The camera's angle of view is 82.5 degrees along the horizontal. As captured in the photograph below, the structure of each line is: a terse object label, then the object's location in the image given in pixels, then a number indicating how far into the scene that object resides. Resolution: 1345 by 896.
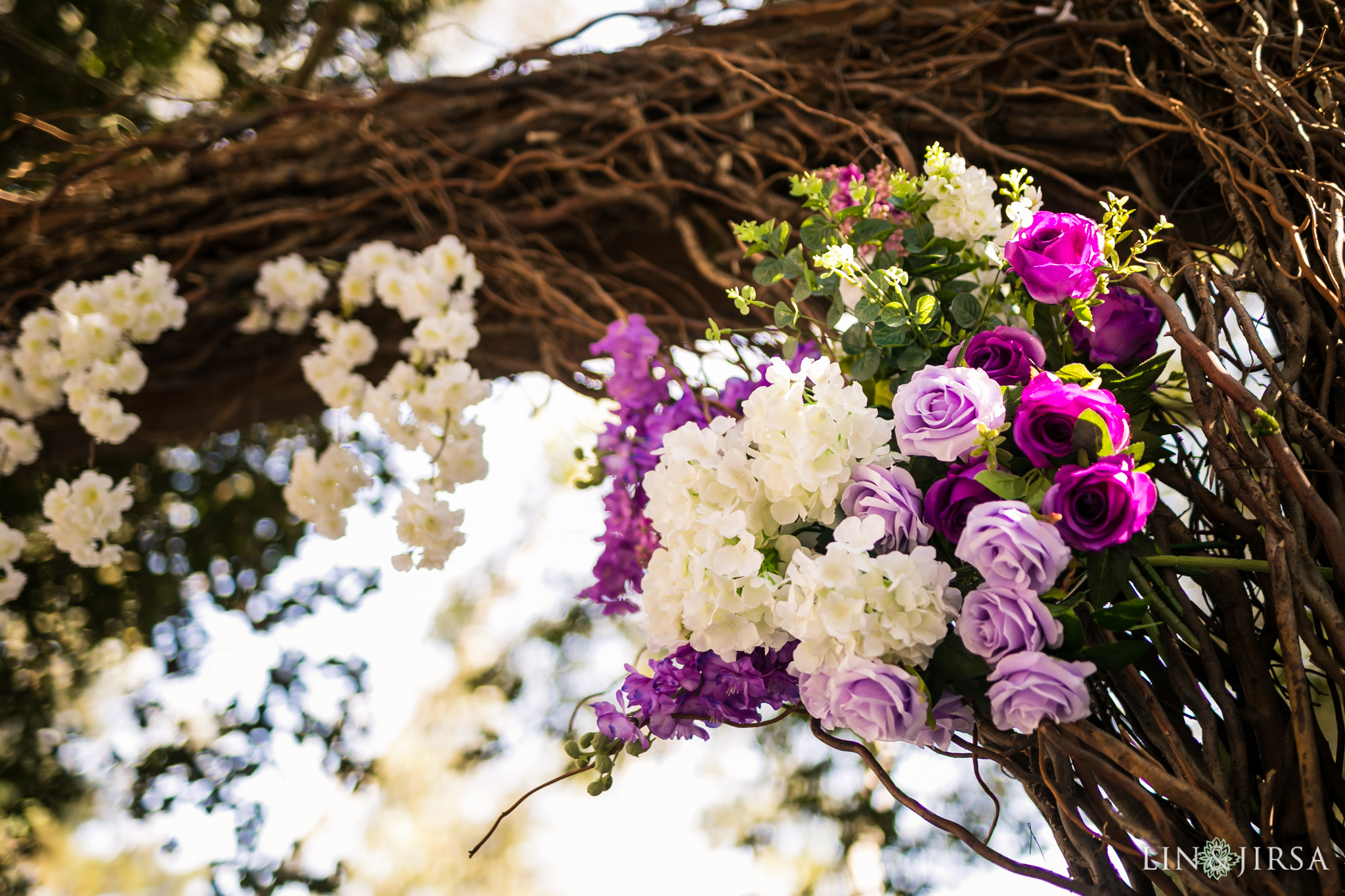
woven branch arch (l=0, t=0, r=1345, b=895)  0.49
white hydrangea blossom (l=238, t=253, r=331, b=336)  1.18
